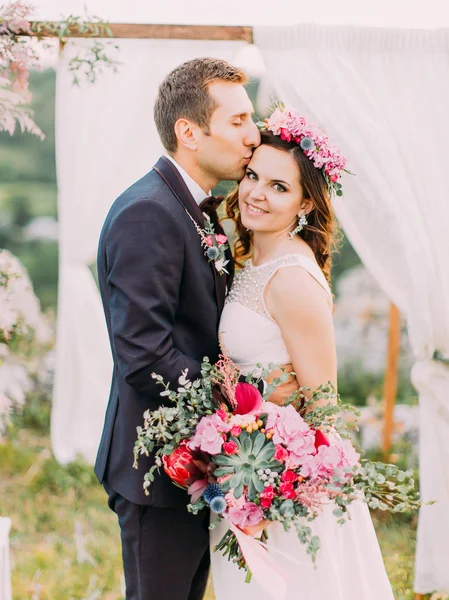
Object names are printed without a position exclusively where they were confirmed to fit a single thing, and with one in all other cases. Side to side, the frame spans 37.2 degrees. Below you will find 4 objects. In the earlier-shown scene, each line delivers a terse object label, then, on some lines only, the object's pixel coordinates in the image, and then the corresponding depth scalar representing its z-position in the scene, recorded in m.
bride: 1.99
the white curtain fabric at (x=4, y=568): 2.08
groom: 1.86
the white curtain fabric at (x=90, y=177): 3.16
